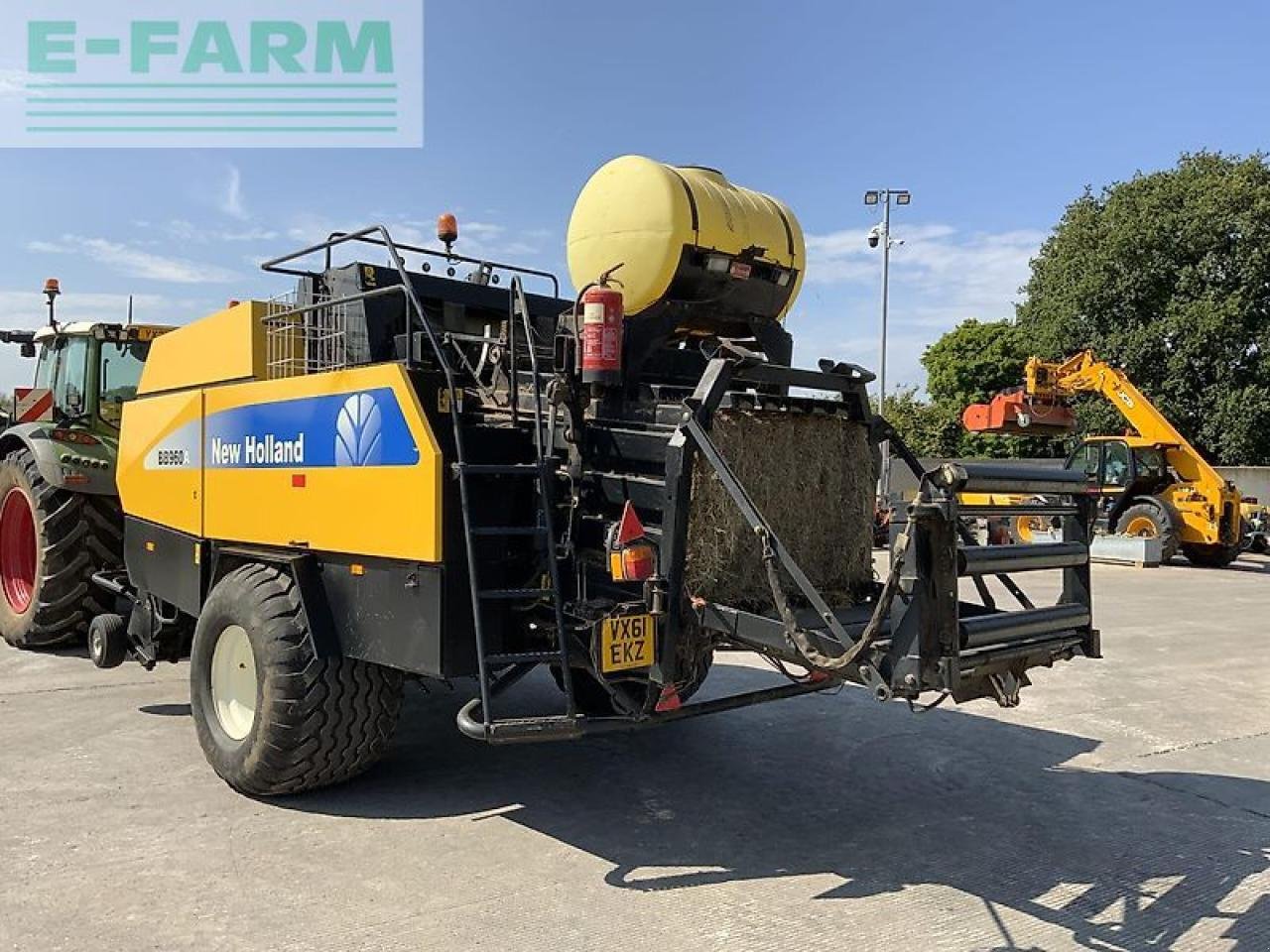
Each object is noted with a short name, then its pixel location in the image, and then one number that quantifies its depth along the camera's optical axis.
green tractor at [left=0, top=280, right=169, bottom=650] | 7.71
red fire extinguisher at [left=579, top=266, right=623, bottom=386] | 4.09
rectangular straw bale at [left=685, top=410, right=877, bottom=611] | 4.08
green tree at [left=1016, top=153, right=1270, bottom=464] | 29.80
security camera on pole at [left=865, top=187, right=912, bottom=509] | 29.27
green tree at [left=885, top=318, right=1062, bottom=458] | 39.78
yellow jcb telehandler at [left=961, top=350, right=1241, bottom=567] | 17.86
